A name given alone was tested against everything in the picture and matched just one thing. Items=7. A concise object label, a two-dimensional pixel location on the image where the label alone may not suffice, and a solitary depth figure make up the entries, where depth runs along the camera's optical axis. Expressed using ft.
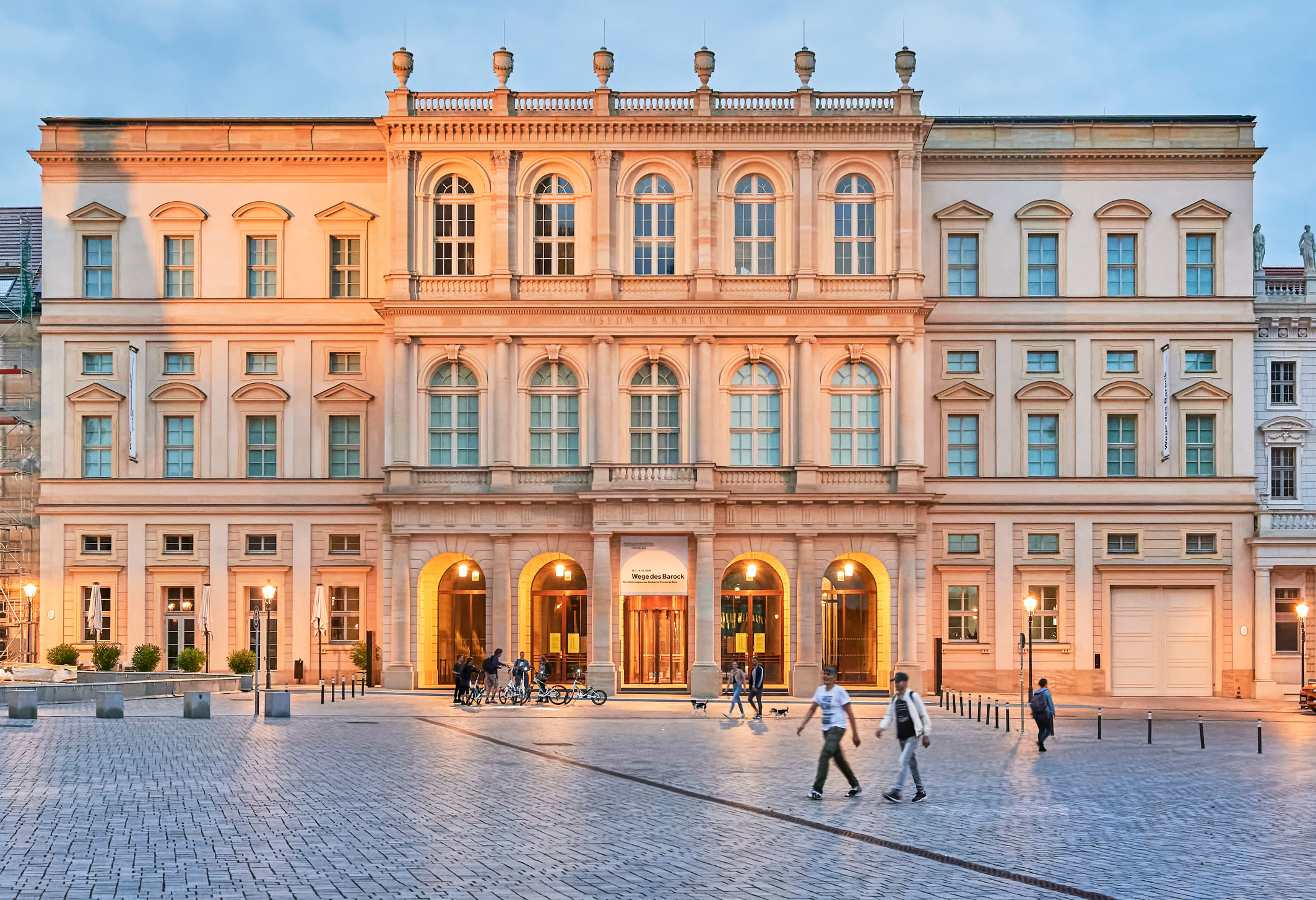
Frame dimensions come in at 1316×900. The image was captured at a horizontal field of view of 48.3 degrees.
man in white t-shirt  73.26
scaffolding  180.75
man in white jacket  73.15
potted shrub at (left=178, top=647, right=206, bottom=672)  168.35
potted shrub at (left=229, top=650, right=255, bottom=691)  170.30
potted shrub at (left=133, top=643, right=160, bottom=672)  165.68
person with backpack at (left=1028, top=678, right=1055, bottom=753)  107.04
